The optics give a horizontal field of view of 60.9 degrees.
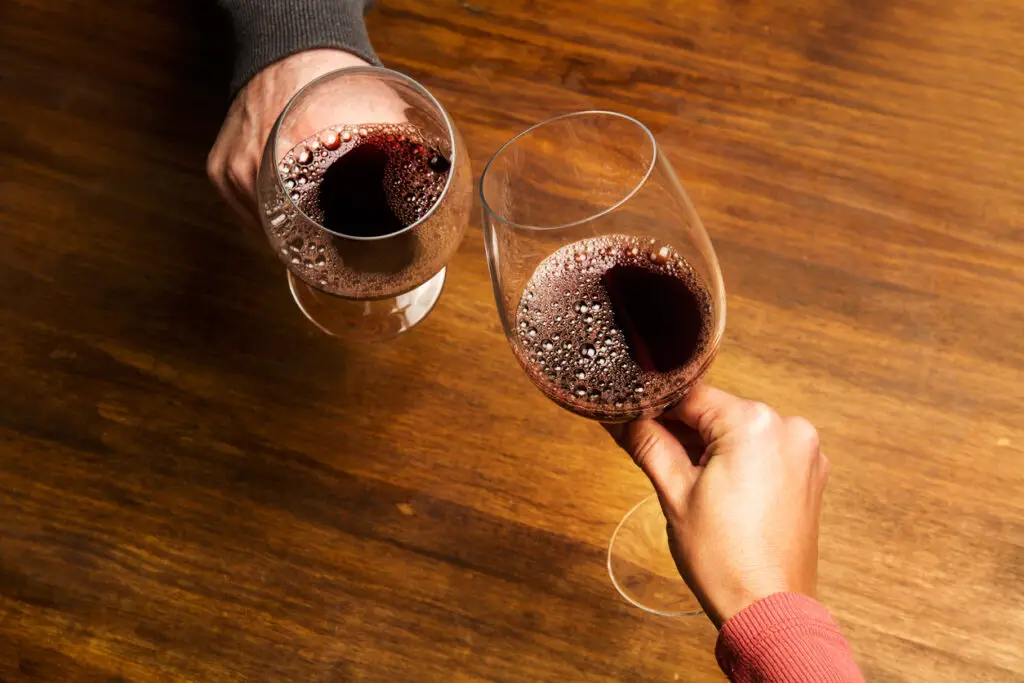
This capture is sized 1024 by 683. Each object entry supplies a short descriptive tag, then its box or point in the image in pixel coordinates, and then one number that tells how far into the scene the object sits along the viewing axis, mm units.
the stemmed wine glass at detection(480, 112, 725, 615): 708
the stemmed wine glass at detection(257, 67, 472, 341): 756
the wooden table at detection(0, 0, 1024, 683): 892
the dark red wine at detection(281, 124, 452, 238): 805
